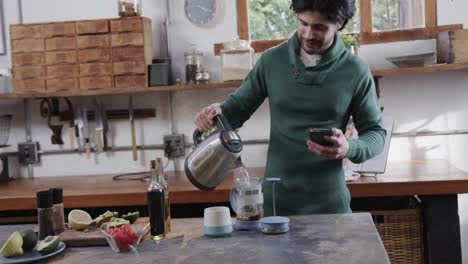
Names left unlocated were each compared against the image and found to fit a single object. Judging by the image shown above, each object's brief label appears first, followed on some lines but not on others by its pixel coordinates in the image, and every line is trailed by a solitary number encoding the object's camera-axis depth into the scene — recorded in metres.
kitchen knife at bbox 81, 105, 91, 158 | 3.63
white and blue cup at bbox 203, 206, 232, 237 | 1.84
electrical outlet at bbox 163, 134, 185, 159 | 3.57
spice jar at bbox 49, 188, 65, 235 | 1.95
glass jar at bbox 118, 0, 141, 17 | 3.38
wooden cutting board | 1.85
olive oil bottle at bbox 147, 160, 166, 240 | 1.88
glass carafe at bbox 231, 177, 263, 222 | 1.92
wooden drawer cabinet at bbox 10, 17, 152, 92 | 3.34
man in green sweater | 2.16
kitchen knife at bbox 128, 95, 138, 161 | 3.59
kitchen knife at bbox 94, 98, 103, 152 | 3.60
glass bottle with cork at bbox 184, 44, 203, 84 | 3.42
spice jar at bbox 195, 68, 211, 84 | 3.38
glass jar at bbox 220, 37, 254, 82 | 3.29
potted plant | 3.21
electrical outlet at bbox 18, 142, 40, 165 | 3.68
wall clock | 3.50
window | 3.35
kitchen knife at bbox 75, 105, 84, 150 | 3.61
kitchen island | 2.72
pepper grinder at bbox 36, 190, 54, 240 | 1.90
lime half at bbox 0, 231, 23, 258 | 1.69
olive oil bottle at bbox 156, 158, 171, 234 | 1.90
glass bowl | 1.75
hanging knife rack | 3.60
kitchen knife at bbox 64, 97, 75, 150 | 3.63
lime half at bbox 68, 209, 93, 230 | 1.97
